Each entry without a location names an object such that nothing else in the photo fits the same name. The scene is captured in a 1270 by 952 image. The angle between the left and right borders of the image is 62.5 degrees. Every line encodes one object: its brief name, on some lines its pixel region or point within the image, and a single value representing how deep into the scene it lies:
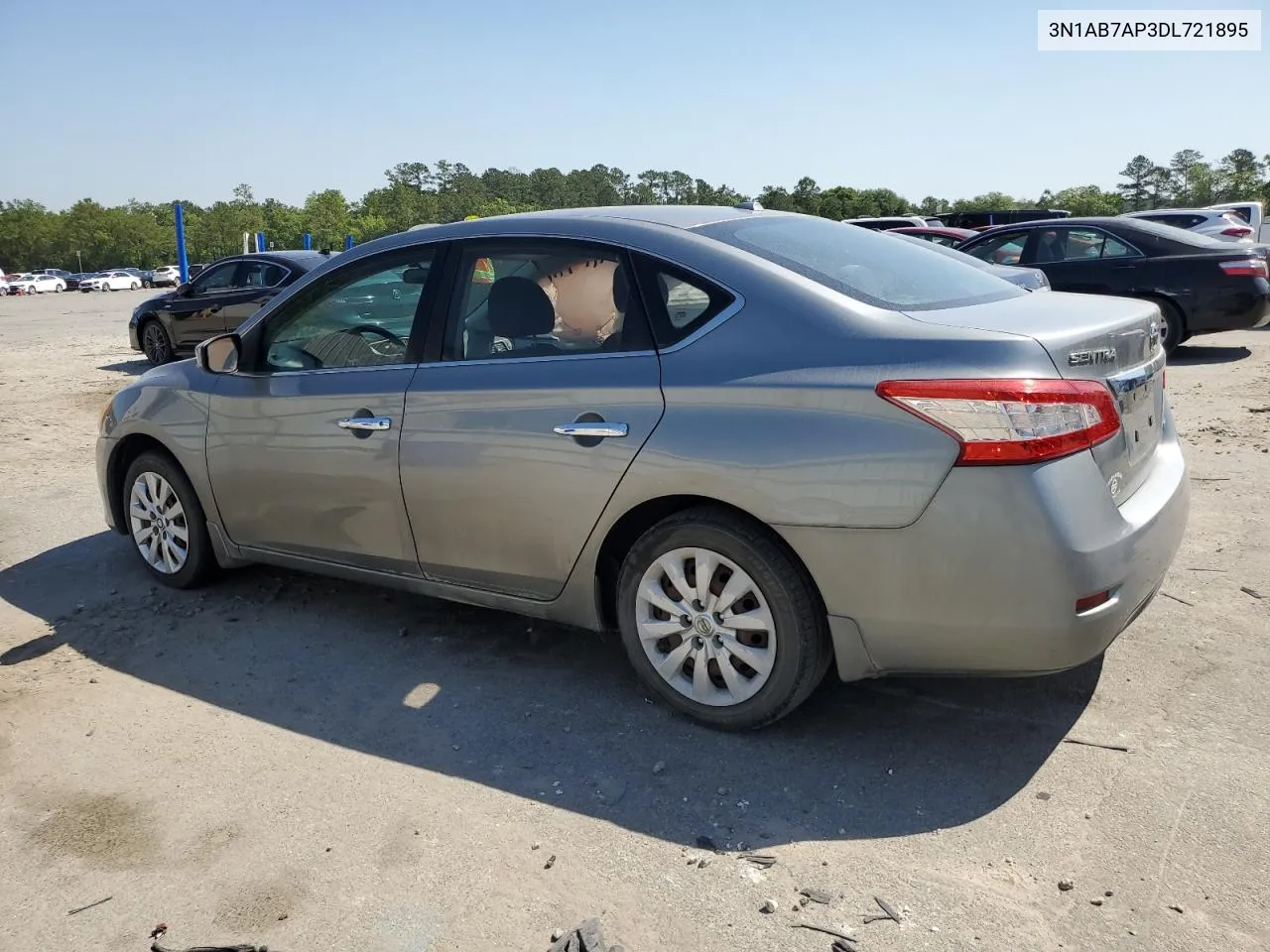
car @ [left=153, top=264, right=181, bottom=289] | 75.06
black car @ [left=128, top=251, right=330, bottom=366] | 13.60
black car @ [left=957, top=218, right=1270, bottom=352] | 10.77
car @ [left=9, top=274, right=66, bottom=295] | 62.34
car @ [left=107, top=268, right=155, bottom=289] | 76.28
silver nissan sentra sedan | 2.96
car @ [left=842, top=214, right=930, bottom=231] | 25.91
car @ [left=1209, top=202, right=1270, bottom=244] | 22.80
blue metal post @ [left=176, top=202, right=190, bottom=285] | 34.62
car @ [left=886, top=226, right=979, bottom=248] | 17.27
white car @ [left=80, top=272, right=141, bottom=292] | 70.25
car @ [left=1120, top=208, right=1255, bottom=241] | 17.78
